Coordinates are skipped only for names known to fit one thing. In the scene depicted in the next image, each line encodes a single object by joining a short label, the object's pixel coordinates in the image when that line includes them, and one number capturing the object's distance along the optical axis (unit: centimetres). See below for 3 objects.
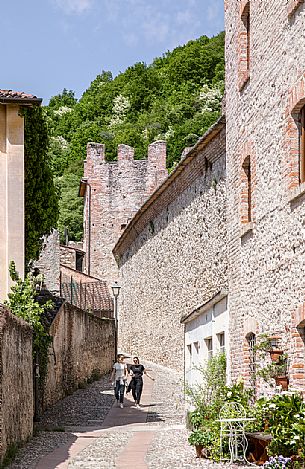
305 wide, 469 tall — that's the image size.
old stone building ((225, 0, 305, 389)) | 1180
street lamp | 3031
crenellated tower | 5112
